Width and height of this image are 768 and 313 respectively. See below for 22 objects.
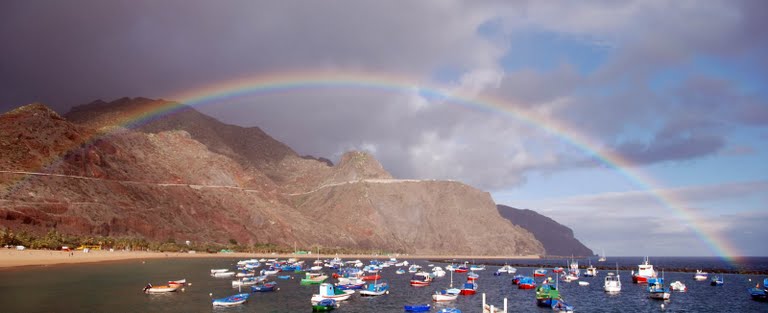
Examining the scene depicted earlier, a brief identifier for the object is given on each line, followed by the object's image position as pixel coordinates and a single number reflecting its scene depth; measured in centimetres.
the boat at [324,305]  6044
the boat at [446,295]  7406
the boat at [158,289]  7069
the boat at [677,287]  9775
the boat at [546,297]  7056
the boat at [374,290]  7881
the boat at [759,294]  8500
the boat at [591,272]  14050
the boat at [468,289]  8482
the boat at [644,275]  11510
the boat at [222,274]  10112
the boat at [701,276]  13000
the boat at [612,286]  9450
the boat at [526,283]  10231
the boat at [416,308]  6269
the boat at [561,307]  6360
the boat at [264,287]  8103
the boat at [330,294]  6494
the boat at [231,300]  6241
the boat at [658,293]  8262
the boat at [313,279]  9462
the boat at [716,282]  11281
